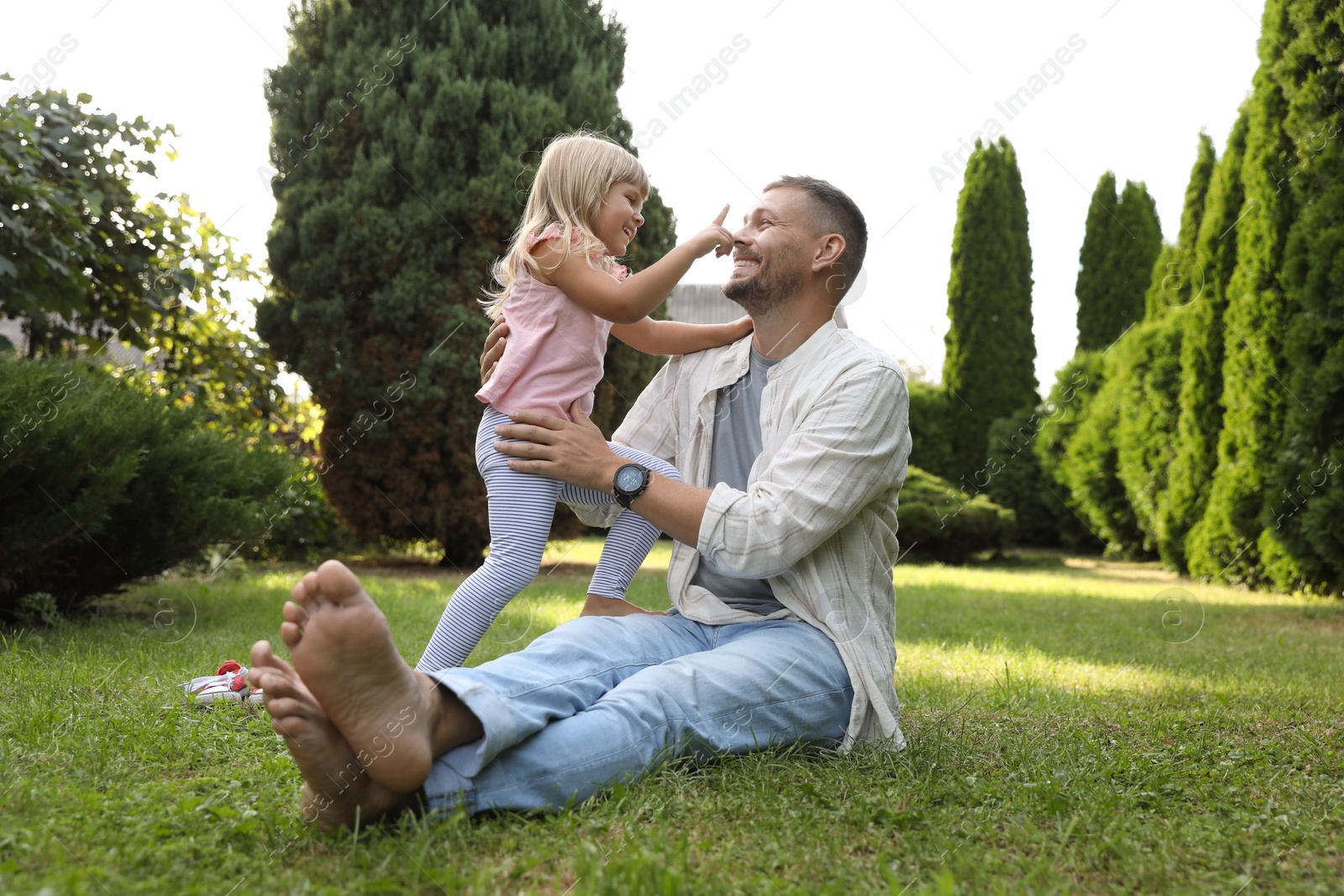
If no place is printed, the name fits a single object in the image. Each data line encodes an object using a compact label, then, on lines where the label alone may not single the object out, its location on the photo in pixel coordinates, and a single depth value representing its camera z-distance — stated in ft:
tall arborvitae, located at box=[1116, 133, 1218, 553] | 31.48
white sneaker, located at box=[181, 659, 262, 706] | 9.12
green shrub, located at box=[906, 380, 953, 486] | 46.14
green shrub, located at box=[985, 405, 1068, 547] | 43.65
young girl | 8.51
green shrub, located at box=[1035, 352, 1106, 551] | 39.81
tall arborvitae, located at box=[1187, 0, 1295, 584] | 22.46
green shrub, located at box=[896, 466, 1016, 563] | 36.19
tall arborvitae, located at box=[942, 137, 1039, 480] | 46.73
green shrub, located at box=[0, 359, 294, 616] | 13.44
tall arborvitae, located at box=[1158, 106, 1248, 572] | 26.43
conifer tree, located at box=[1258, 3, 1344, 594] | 20.92
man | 5.38
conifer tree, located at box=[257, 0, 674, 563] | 25.03
